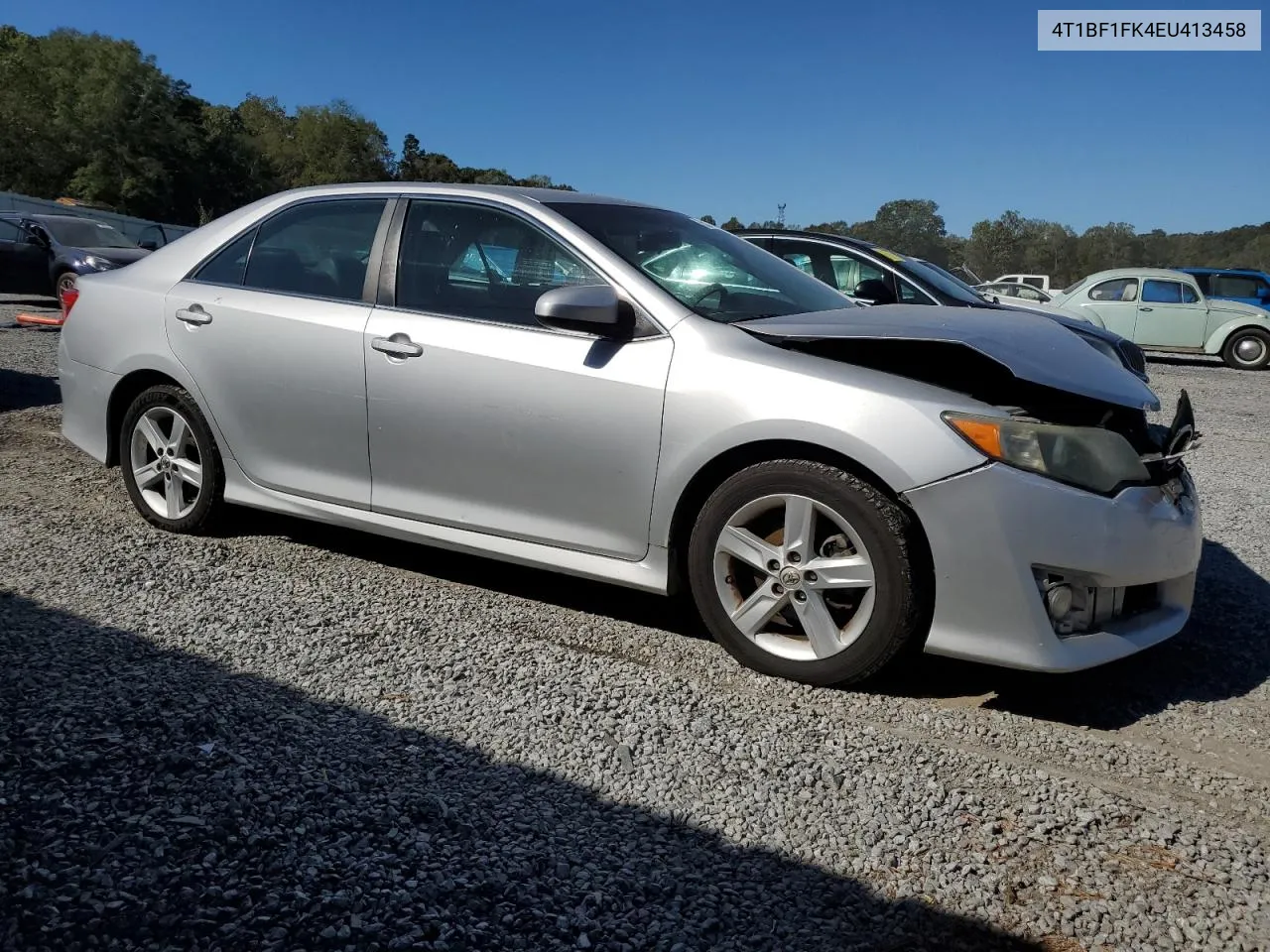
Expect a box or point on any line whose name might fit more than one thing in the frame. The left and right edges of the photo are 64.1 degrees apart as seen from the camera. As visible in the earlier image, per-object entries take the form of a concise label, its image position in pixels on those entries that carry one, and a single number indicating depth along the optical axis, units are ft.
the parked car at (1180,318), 57.31
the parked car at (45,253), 50.16
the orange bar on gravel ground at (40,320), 39.81
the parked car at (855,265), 30.71
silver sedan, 10.05
